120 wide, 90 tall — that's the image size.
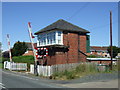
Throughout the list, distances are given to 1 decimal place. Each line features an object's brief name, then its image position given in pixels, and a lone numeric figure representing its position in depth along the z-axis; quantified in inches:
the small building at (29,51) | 2600.9
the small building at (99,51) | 3155.0
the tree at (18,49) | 2513.5
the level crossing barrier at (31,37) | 1076.9
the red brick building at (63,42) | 1296.8
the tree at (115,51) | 3100.4
